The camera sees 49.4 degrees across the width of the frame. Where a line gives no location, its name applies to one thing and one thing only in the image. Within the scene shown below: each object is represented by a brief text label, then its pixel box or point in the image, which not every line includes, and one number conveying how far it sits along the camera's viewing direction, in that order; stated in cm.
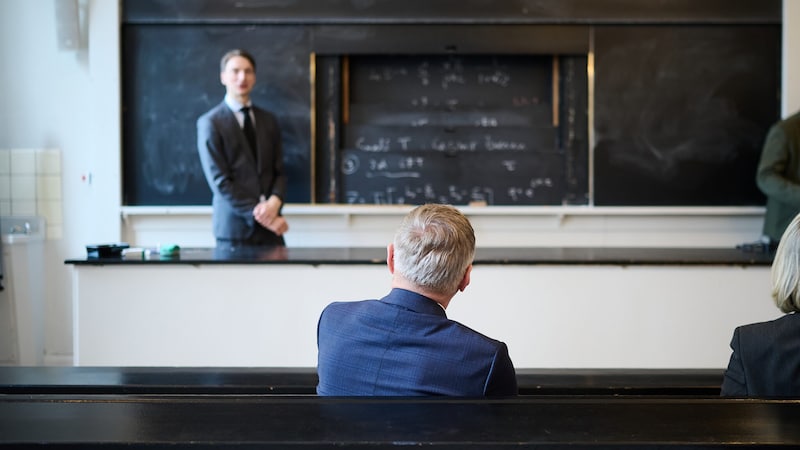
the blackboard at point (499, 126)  530
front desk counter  349
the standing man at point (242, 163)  448
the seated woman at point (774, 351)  163
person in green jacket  487
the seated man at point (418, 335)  152
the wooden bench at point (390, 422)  108
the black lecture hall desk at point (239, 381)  188
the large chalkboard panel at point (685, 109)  532
